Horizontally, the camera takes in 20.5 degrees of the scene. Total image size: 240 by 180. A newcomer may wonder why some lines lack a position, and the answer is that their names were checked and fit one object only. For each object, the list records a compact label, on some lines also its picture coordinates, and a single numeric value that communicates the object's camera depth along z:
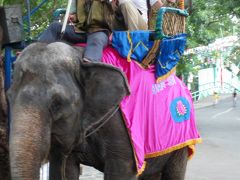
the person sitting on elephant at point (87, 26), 4.73
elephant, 3.69
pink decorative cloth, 4.75
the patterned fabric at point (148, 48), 4.85
